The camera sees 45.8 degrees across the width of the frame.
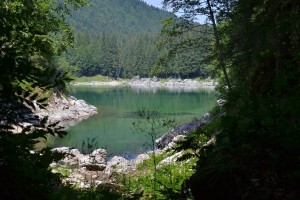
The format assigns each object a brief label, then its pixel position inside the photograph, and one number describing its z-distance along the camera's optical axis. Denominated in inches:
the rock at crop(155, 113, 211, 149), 816.9
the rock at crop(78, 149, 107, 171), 438.9
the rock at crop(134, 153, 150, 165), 637.5
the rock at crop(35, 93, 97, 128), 1523.1
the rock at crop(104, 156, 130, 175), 524.9
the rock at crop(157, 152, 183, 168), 458.6
